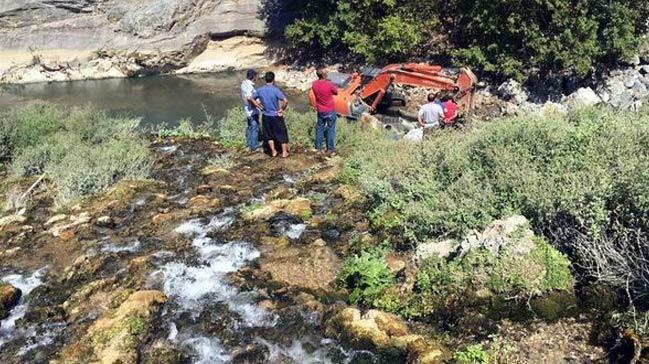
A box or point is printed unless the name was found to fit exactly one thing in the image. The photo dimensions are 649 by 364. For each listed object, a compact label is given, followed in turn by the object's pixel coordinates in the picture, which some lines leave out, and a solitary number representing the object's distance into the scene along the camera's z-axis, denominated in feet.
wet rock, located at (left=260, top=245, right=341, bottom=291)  25.54
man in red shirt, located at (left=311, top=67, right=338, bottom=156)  41.34
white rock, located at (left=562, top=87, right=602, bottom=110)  66.85
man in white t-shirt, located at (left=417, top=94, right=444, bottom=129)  47.26
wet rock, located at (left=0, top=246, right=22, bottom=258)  30.14
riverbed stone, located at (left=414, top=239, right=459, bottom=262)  24.56
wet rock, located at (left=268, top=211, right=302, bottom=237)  29.89
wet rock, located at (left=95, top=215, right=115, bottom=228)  32.68
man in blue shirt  40.57
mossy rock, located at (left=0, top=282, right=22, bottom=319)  25.05
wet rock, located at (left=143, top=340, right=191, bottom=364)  21.17
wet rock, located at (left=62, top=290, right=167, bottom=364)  21.53
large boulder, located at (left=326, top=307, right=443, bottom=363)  20.18
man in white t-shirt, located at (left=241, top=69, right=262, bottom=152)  41.89
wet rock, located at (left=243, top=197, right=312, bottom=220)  31.68
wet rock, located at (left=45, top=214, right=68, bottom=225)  33.91
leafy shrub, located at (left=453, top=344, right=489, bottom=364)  19.24
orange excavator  55.77
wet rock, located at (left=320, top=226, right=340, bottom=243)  28.84
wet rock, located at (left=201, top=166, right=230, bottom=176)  39.83
